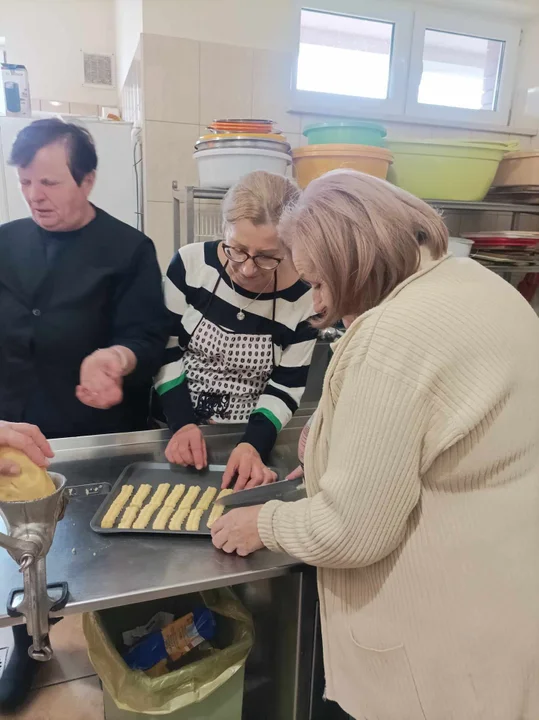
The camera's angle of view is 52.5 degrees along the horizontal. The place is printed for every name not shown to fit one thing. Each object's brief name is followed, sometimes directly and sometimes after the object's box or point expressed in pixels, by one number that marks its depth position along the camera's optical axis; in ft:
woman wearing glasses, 4.00
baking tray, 3.33
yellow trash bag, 3.29
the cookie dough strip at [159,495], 3.14
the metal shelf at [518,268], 7.24
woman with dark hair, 3.64
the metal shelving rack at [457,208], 6.99
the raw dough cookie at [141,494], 3.12
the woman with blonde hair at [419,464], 2.09
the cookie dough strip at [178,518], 2.94
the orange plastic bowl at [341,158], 6.15
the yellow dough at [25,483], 2.31
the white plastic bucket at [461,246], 6.80
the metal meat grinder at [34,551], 2.17
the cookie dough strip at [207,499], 3.13
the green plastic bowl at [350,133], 6.34
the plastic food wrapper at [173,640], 3.61
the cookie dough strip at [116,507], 2.92
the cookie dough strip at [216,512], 2.98
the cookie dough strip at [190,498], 3.13
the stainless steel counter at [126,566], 2.46
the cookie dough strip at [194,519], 2.93
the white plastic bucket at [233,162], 5.90
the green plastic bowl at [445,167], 6.82
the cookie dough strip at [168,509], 2.94
